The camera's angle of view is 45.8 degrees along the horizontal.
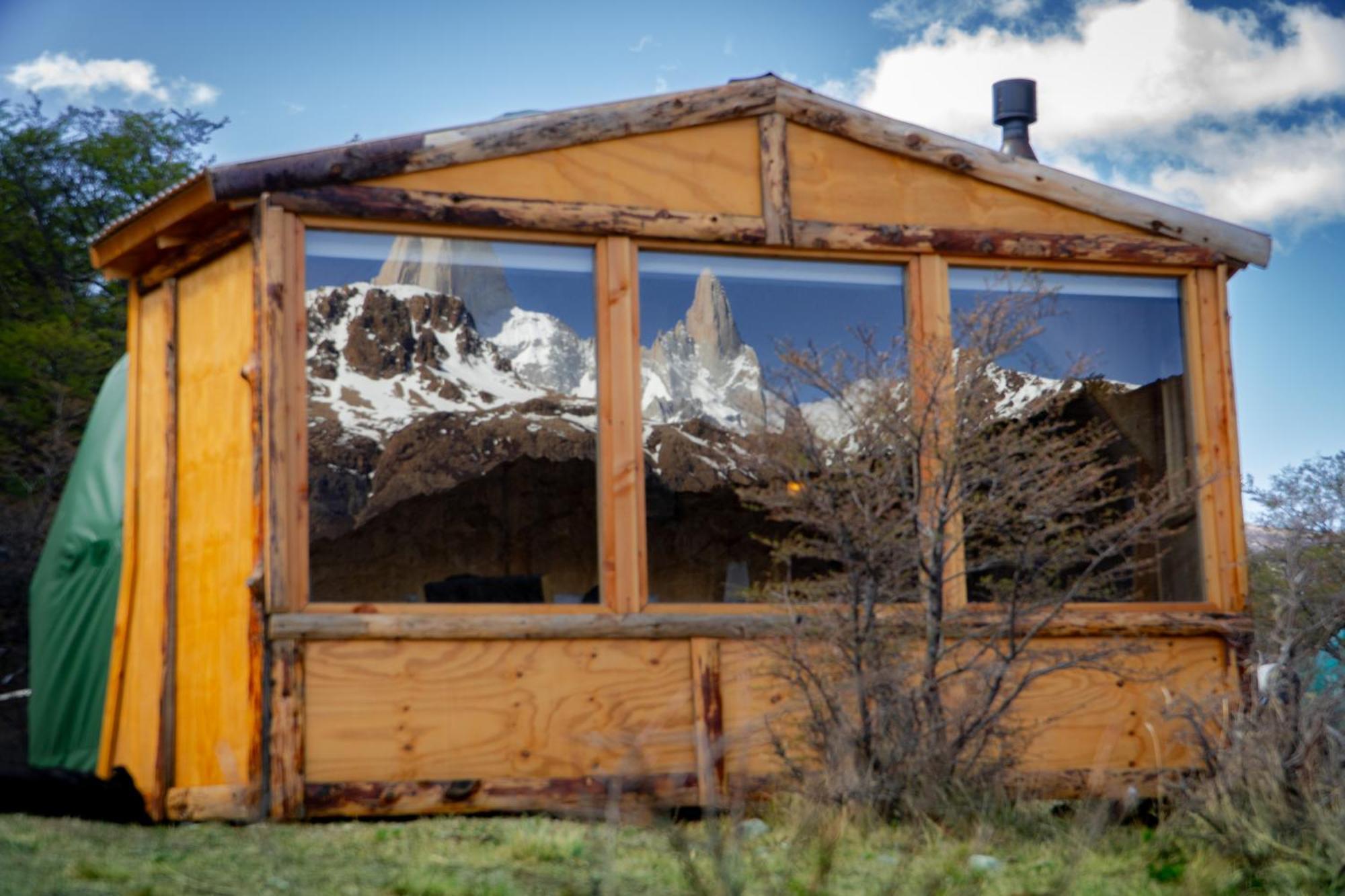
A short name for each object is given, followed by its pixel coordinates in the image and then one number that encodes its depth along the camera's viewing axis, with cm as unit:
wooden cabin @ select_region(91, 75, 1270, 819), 682
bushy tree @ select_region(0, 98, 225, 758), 1702
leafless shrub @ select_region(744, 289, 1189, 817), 619
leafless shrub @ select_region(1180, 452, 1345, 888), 573
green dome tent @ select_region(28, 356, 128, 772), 841
